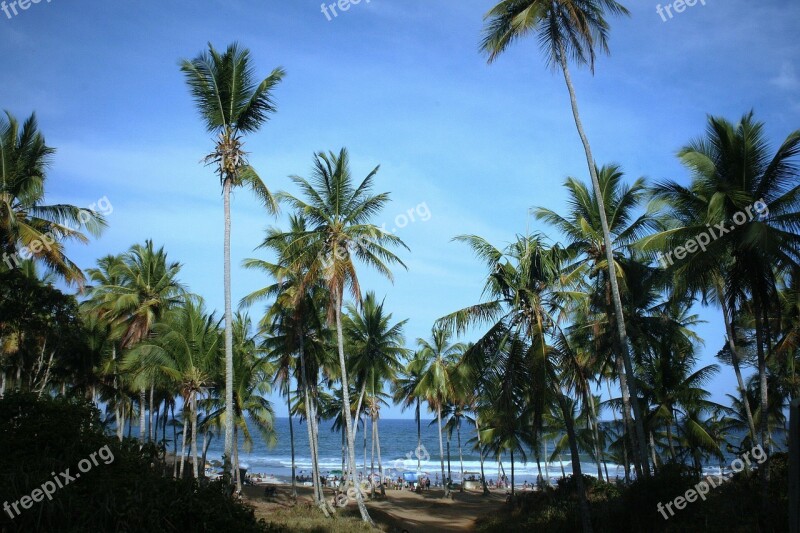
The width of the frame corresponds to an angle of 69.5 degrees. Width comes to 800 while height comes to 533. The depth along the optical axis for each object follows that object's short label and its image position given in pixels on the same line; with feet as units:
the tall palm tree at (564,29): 53.72
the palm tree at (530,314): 54.29
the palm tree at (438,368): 120.26
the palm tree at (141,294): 94.58
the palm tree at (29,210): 59.11
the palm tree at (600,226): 67.00
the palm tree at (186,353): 79.05
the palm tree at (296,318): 82.53
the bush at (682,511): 42.01
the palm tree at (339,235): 71.00
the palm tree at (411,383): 136.26
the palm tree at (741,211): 47.11
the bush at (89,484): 23.85
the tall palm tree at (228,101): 58.90
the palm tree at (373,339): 100.27
